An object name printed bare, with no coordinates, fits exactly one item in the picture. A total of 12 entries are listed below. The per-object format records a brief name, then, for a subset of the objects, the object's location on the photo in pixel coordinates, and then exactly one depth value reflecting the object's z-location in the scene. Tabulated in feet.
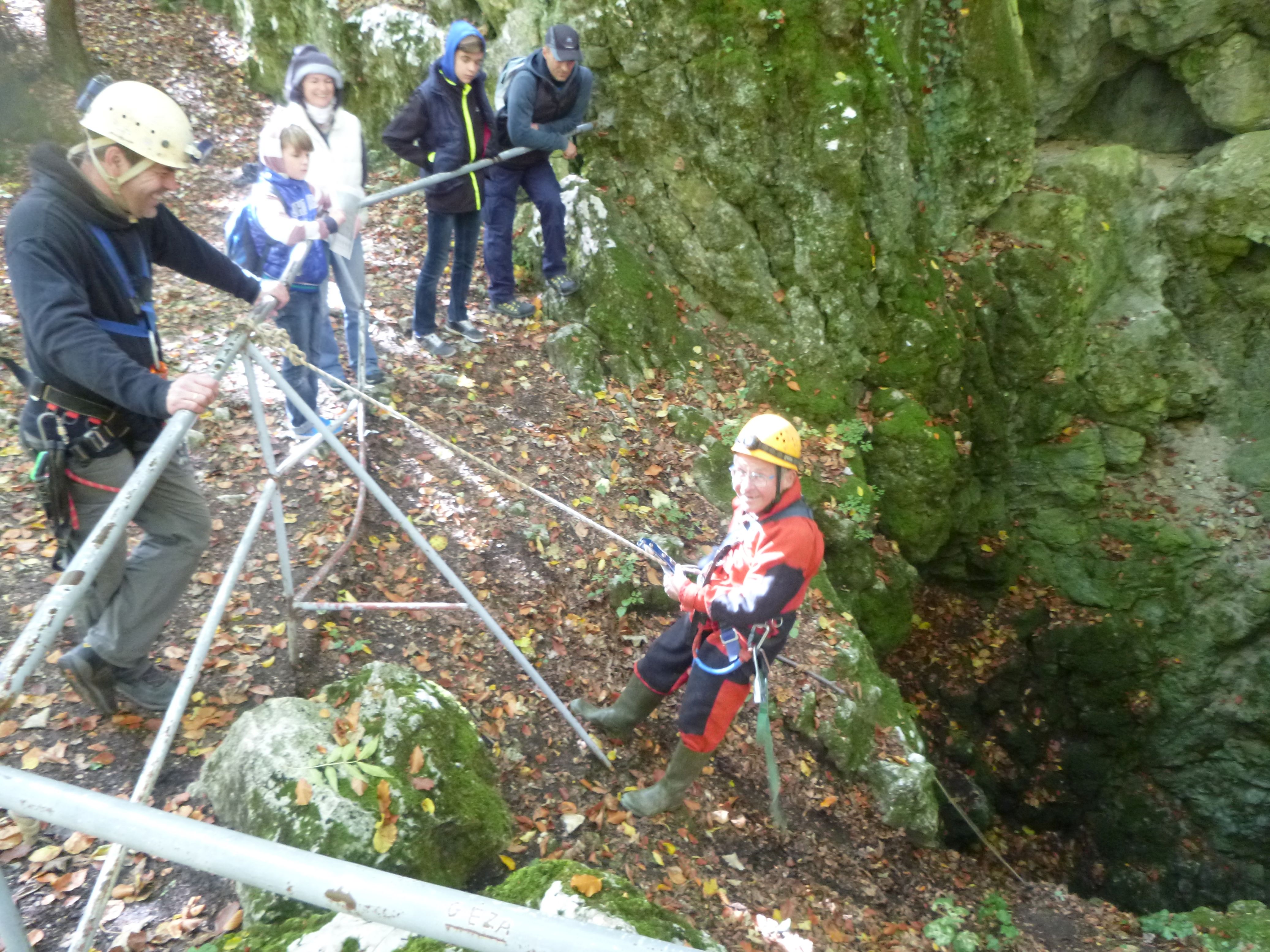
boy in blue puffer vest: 15.96
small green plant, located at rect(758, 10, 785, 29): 27.20
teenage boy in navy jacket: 20.45
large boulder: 10.16
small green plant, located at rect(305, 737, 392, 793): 10.61
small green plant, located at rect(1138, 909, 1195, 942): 19.49
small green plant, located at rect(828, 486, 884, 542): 26.08
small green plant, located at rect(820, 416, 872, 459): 27.58
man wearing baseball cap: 22.15
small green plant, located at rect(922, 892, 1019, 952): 17.10
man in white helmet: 9.12
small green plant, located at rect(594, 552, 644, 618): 19.07
